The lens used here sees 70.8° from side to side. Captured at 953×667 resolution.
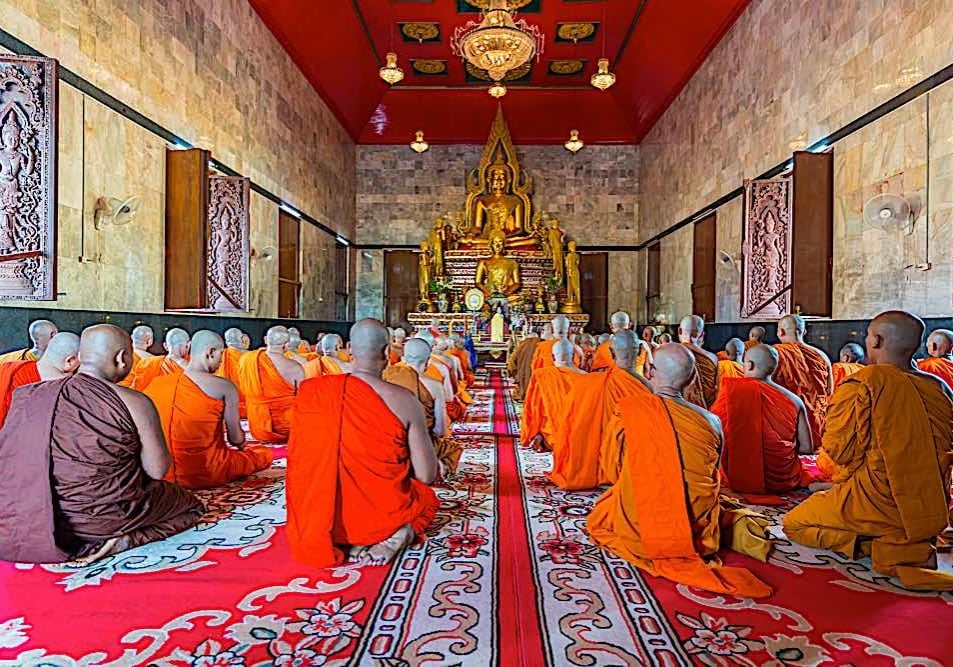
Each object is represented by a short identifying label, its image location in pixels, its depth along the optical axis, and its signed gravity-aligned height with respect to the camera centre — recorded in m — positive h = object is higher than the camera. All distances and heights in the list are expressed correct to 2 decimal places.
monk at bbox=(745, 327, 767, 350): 7.10 -0.10
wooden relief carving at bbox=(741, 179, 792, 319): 8.91 +1.03
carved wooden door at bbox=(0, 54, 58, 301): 5.22 +1.15
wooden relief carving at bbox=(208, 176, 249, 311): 9.16 +1.10
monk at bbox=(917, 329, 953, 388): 5.30 -0.25
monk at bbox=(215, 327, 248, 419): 7.10 -0.36
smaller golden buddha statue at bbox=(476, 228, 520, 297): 18.66 +1.42
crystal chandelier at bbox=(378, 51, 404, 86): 12.98 +4.93
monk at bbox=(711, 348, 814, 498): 4.61 -0.72
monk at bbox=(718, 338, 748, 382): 6.35 -0.41
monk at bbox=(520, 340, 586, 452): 6.09 -0.70
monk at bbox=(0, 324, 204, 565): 3.16 -0.64
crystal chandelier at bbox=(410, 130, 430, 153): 17.80 +4.79
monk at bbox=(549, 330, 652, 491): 4.64 -0.71
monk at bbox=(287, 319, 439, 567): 3.31 -0.70
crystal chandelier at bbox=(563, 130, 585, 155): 17.08 +4.65
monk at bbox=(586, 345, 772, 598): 3.20 -0.72
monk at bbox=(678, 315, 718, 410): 5.29 -0.37
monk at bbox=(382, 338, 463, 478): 5.03 -0.52
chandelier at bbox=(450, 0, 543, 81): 10.29 +4.40
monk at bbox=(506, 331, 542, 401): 10.03 -0.59
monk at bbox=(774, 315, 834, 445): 5.83 -0.43
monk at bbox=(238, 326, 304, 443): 6.51 -0.62
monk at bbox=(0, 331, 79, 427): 3.83 -0.21
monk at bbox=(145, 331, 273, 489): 4.53 -0.63
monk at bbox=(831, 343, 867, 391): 6.21 -0.35
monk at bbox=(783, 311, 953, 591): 3.18 -0.63
